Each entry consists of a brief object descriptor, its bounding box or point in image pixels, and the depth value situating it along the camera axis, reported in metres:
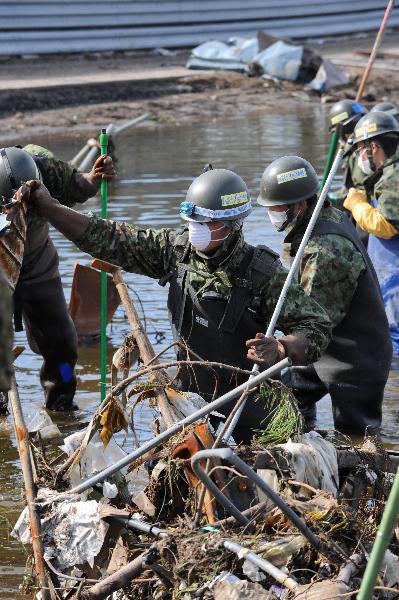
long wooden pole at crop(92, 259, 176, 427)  5.61
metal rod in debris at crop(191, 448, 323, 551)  4.28
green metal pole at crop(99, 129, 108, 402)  8.12
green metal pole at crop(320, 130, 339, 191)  11.48
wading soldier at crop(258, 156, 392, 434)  7.17
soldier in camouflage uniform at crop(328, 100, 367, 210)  11.13
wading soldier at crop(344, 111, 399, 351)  9.61
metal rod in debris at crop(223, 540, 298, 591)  4.49
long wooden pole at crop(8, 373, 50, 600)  5.03
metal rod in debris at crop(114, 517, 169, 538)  4.91
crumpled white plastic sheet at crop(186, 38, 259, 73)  26.21
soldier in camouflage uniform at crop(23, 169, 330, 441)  6.07
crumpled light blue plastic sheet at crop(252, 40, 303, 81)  25.56
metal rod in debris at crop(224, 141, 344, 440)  5.66
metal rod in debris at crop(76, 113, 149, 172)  13.62
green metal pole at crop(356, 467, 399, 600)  3.64
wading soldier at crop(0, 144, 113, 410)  8.41
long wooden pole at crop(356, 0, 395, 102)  12.85
